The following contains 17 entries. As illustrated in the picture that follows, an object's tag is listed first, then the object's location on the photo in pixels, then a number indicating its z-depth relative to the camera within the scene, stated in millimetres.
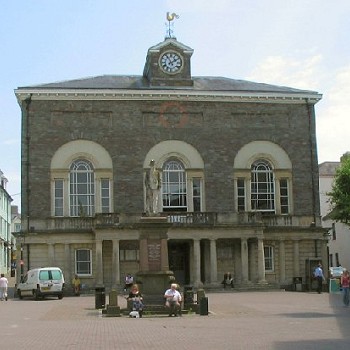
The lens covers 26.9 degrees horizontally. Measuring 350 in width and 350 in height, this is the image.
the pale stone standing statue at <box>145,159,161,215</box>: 28828
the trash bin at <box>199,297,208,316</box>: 25719
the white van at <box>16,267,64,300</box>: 39375
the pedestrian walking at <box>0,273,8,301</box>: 40188
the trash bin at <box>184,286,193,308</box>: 28025
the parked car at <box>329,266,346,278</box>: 53956
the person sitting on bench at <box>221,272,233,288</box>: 45250
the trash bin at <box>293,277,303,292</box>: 45600
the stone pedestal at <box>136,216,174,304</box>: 27547
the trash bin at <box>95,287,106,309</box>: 29709
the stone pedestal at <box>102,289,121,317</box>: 25766
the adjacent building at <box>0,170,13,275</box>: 82375
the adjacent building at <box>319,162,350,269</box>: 70438
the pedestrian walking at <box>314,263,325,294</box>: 41469
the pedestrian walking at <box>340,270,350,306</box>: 29611
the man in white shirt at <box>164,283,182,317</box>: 25234
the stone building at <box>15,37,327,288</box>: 45969
